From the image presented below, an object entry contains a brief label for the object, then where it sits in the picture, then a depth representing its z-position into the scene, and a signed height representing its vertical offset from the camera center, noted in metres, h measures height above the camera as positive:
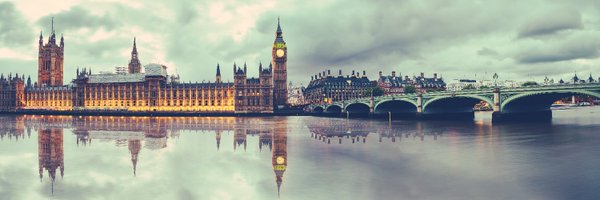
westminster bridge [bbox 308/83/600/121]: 58.38 +0.83
